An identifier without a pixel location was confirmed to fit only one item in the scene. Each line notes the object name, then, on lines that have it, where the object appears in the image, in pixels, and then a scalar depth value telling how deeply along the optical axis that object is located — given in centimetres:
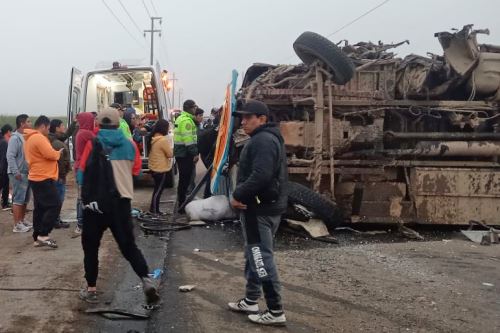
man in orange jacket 611
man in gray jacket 698
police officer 838
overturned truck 685
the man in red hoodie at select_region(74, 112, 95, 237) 491
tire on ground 659
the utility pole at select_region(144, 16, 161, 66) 4806
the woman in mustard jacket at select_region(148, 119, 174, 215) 792
